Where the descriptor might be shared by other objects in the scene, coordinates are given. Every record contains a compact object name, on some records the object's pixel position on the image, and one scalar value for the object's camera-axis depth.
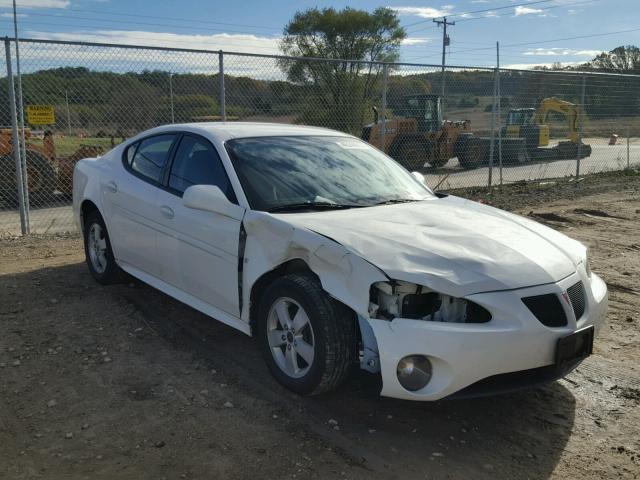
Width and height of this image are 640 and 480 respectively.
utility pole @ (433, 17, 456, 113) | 46.34
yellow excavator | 18.70
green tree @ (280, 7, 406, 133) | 38.84
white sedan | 3.06
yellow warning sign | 7.95
